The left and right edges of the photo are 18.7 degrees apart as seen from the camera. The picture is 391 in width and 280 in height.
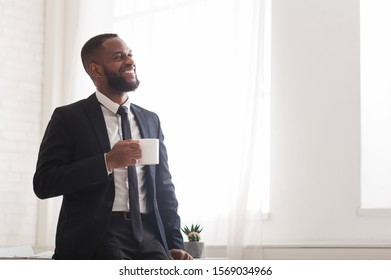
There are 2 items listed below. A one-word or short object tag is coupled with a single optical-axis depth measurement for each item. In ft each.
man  13.03
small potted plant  22.53
